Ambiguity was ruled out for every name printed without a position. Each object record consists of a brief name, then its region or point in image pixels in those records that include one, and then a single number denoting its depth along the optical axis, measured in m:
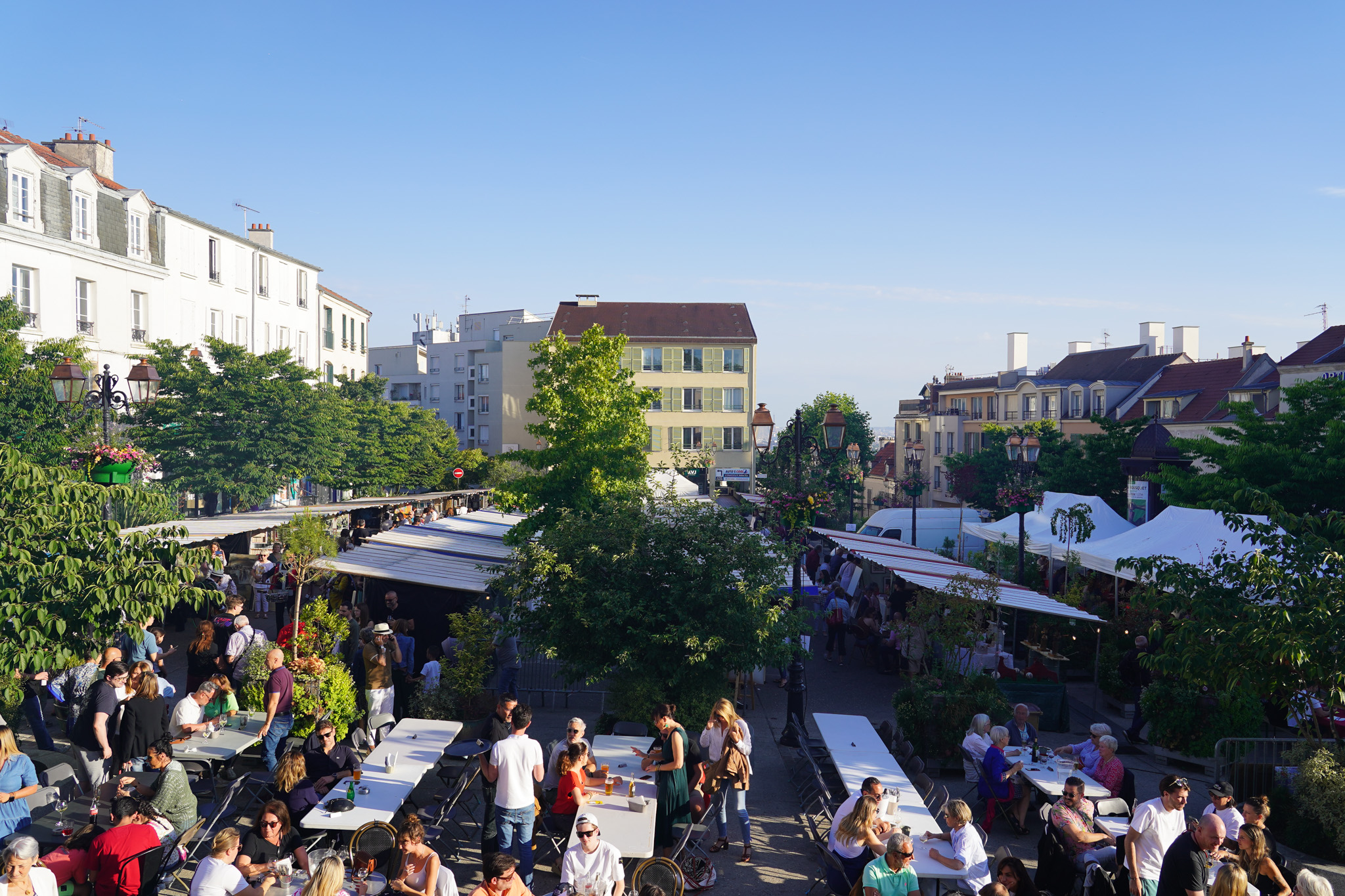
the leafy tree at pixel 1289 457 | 19.17
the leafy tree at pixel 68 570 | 9.59
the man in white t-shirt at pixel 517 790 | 8.18
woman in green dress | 8.87
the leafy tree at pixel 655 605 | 11.70
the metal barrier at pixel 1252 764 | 10.63
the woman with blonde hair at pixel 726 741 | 9.27
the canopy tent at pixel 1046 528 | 22.20
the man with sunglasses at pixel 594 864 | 6.91
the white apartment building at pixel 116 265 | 30.42
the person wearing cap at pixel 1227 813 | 7.99
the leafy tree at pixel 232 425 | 31.38
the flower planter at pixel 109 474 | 11.90
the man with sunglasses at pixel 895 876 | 6.82
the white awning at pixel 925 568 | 15.24
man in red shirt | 7.02
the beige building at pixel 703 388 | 62.41
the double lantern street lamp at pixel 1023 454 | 21.92
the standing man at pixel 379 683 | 11.43
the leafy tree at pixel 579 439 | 19.45
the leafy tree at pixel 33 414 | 19.83
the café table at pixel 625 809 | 7.84
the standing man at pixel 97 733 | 9.66
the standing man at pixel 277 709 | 10.16
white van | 32.16
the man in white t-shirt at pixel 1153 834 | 7.54
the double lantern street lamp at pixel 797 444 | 12.91
